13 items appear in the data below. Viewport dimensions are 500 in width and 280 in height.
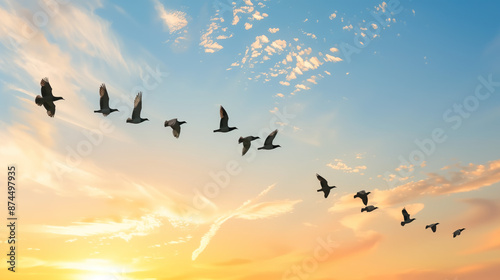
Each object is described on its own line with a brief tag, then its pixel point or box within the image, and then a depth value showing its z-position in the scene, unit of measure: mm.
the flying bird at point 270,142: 35656
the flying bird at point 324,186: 38469
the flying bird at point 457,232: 47550
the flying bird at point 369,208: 43906
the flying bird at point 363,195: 41812
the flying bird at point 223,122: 32188
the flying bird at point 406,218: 45984
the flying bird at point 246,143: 34469
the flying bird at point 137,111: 31461
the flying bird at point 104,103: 31047
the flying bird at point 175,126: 33644
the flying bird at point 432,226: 46938
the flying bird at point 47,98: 29156
